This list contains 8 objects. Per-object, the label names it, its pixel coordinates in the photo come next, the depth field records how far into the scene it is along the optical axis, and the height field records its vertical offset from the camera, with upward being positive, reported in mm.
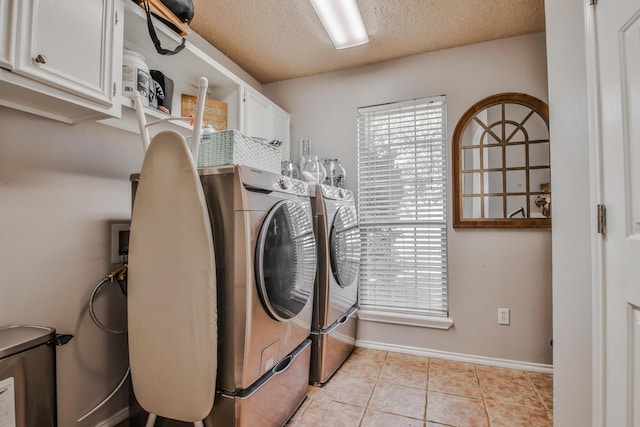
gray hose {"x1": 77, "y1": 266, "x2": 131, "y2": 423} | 1420 -520
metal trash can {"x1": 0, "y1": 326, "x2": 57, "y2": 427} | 1004 -546
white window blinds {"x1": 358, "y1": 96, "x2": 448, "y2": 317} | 2406 +134
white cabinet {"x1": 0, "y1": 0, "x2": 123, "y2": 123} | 967 +574
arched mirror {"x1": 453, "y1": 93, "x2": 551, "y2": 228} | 2160 +439
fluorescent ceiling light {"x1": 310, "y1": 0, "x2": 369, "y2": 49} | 1837 +1330
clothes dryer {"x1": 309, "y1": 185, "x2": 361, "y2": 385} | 1931 -390
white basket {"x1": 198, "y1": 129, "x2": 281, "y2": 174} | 1332 +326
